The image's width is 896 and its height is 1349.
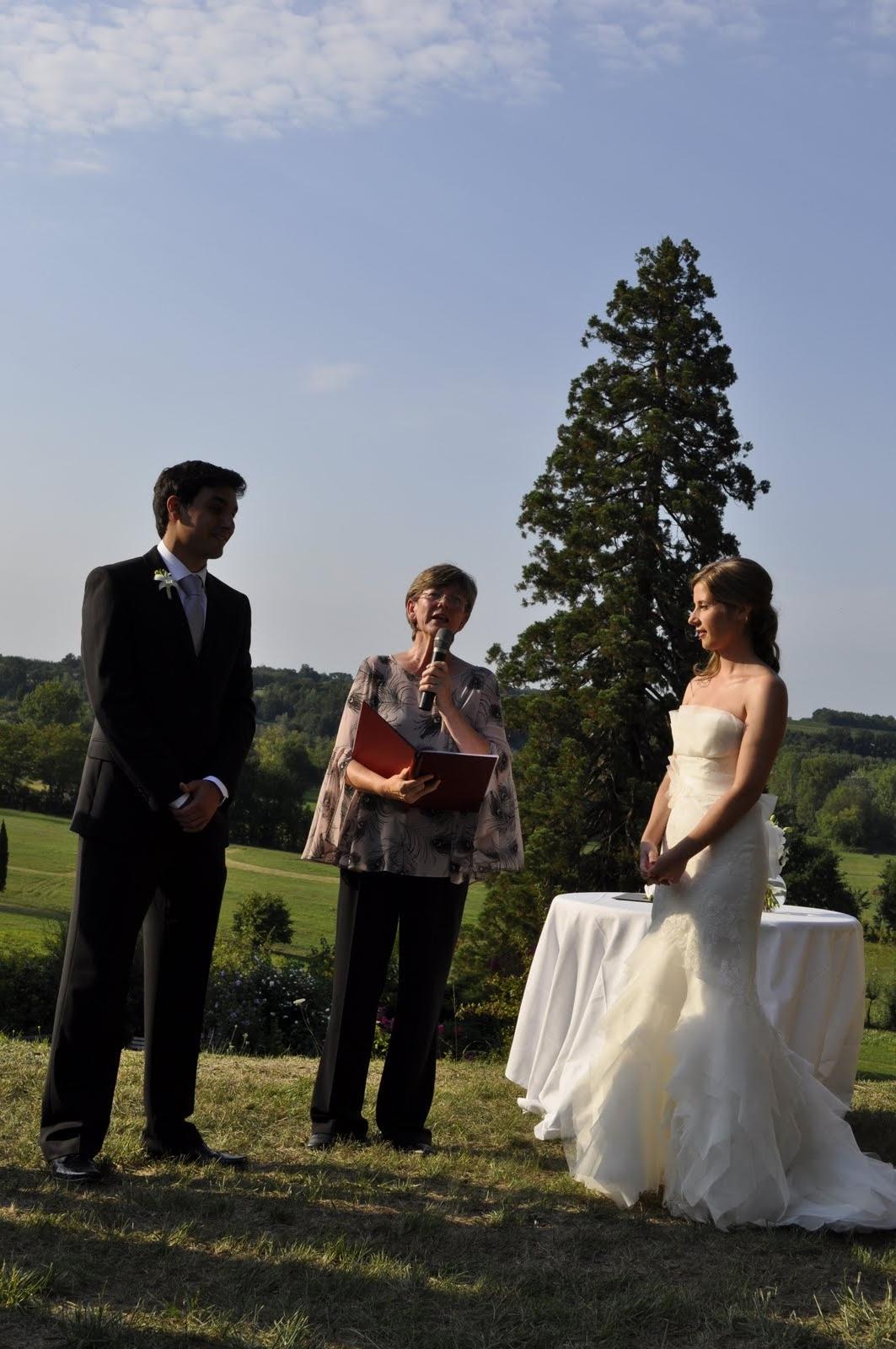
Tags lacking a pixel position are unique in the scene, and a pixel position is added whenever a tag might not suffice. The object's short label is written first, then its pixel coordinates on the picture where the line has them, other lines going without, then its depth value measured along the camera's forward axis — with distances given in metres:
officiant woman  5.00
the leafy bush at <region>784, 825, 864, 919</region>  29.05
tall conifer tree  17.92
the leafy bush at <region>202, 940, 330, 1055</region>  10.99
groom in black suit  4.43
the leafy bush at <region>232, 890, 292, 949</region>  28.50
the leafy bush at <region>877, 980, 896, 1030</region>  24.30
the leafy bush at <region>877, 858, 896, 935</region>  34.78
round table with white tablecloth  5.97
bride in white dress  4.39
